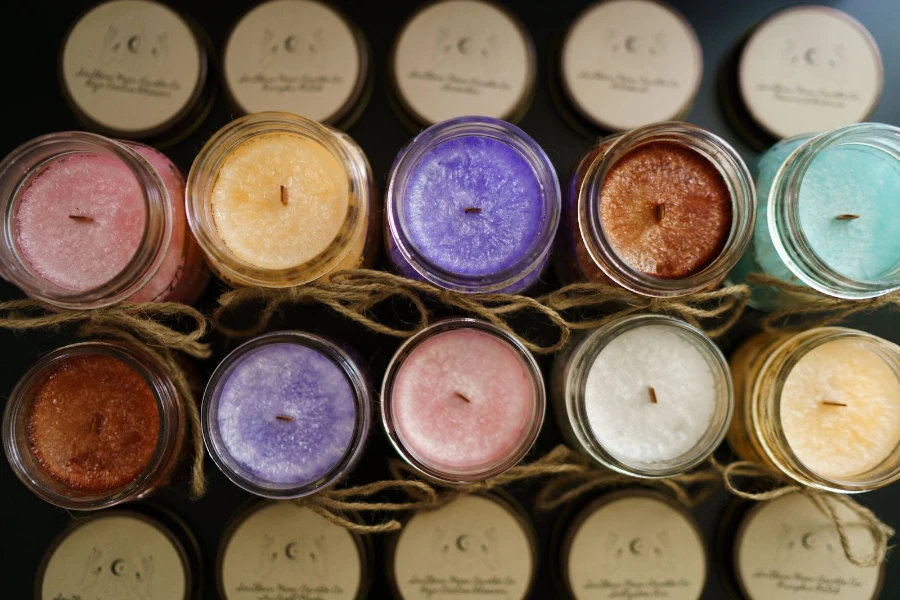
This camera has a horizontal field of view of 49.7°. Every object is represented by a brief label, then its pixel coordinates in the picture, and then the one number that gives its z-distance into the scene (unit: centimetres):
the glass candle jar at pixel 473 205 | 39
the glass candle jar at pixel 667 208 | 40
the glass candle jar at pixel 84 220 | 39
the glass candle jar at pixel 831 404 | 42
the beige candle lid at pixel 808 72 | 47
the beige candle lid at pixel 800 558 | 45
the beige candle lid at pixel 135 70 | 46
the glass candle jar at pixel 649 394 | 41
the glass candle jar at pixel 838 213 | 40
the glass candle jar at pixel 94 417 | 41
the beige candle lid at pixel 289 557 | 44
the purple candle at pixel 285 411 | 41
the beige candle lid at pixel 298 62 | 46
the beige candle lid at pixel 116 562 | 45
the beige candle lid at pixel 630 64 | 47
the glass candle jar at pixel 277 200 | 39
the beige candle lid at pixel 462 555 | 45
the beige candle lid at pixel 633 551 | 45
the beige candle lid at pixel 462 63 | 46
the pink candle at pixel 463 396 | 41
